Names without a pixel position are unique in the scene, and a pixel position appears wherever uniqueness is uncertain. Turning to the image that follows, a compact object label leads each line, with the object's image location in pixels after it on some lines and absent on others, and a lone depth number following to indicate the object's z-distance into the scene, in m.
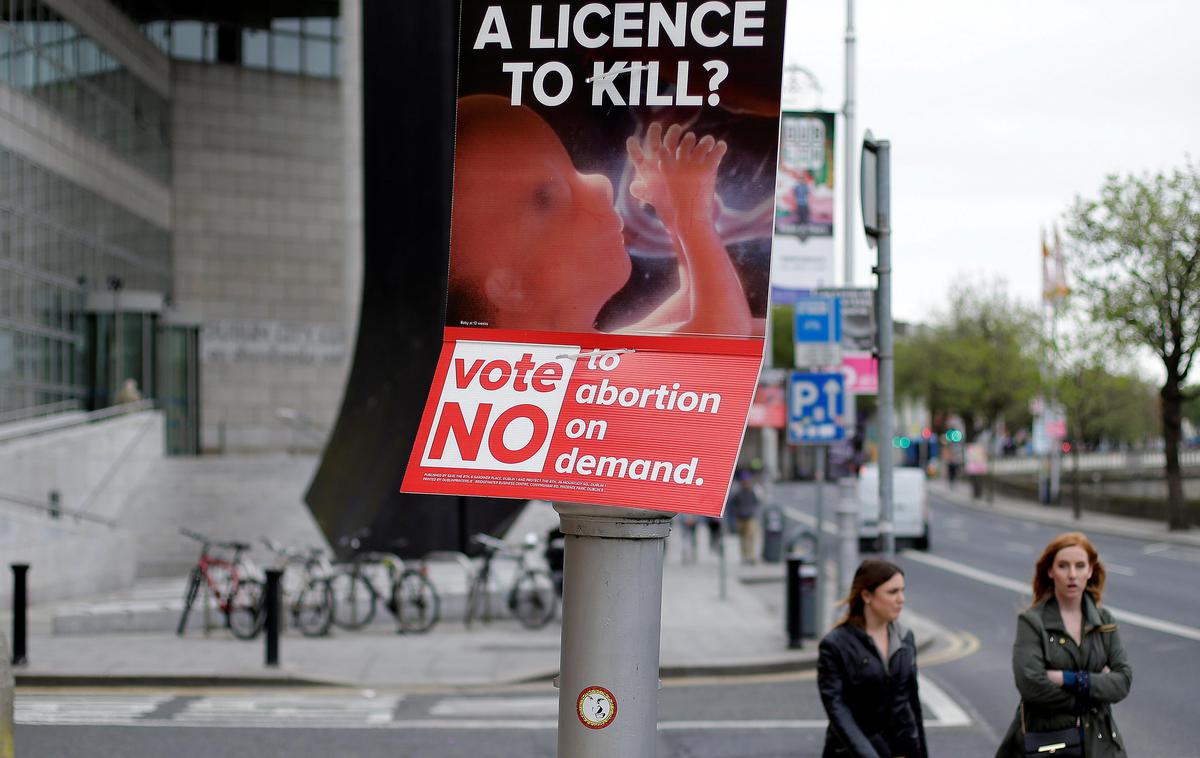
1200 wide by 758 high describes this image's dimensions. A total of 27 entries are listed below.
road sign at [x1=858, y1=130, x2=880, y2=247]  10.36
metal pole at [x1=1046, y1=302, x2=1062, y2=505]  48.16
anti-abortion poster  3.67
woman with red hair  5.53
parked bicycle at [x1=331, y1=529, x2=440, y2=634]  16.27
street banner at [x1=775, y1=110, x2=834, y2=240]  20.92
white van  31.08
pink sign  22.28
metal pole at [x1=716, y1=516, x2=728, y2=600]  20.19
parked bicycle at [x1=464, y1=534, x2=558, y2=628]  16.55
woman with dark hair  5.22
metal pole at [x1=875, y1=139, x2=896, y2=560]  10.45
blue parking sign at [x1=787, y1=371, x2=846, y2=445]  16.52
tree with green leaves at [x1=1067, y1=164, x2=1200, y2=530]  38.16
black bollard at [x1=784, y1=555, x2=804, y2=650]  14.74
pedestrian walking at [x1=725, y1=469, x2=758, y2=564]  27.36
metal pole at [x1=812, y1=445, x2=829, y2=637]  15.68
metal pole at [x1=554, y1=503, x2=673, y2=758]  3.81
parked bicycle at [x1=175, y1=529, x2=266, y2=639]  15.61
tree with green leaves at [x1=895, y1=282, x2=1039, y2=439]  69.56
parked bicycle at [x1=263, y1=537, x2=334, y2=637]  15.99
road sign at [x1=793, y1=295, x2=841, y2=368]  15.79
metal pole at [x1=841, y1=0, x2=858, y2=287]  22.67
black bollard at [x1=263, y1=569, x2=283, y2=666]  13.38
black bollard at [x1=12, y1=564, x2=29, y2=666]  13.20
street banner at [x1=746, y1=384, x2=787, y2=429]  36.66
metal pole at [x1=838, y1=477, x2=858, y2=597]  15.59
